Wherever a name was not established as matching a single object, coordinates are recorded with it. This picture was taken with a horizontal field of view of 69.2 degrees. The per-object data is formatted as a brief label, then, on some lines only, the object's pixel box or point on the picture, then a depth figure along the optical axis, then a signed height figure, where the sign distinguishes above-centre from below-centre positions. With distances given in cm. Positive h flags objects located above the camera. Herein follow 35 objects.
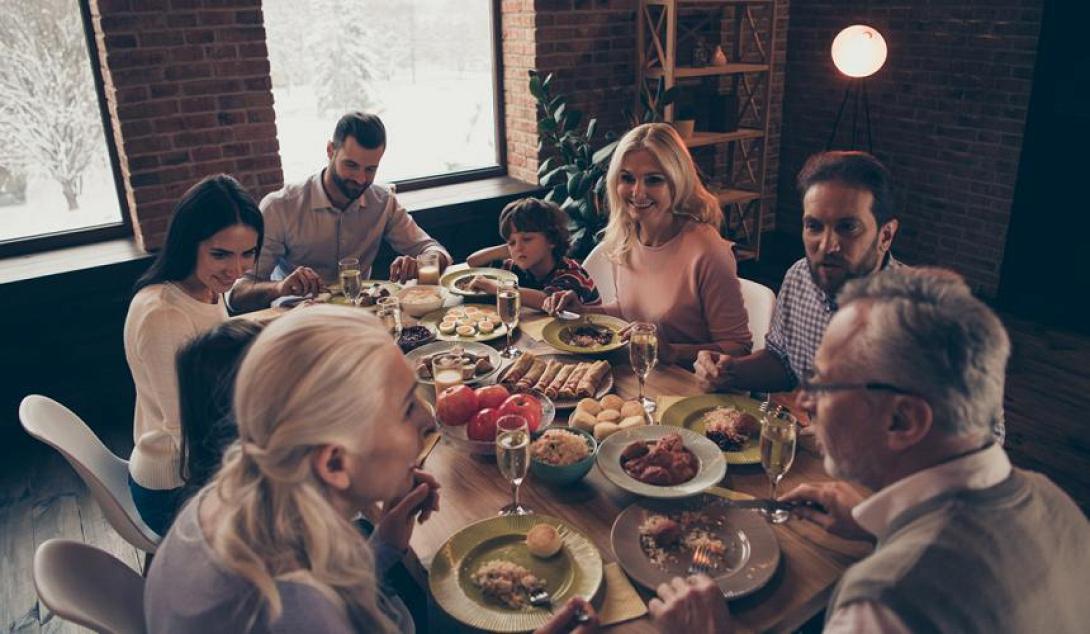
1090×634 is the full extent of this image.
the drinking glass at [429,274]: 290 -77
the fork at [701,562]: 139 -88
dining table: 131 -88
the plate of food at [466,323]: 245 -83
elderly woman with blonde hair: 106 -59
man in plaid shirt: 201 -47
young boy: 290 -72
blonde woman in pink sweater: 248 -63
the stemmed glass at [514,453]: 147 -72
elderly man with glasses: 102 -61
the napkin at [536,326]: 246 -84
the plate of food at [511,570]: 132 -88
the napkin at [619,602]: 130 -89
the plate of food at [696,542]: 136 -86
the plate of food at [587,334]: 228 -82
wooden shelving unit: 455 -16
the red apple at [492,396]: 185 -77
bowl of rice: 163 -81
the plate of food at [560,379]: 200 -82
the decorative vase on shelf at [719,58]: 475 -8
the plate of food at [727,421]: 175 -84
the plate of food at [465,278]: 282 -81
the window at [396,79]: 417 -14
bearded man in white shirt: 306 -69
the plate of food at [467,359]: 212 -83
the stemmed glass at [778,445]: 147 -72
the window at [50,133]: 344 -31
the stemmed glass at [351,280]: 254 -69
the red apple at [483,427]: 177 -80
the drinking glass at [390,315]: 225 -71
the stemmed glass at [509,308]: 230 -72
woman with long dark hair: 192 -61
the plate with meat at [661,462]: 159 -83
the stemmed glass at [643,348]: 189 -69
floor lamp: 449 -6
